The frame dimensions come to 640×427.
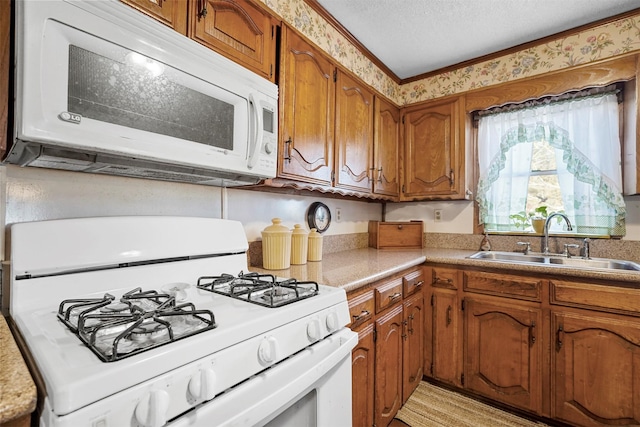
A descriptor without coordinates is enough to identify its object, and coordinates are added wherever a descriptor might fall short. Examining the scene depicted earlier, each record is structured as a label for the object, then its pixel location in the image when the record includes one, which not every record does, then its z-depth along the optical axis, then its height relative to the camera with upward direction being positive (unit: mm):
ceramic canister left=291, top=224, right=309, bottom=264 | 1666 -148
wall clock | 2037 +7
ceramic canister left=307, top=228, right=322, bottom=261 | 1806 -172
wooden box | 2508 -138
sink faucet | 2105 -77
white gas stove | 531 -257
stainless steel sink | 1875 -273
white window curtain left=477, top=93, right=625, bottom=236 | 1990 +429
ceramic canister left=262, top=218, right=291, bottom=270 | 1517 -146
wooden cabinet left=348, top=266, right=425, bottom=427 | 1349 -662
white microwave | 714 +343
